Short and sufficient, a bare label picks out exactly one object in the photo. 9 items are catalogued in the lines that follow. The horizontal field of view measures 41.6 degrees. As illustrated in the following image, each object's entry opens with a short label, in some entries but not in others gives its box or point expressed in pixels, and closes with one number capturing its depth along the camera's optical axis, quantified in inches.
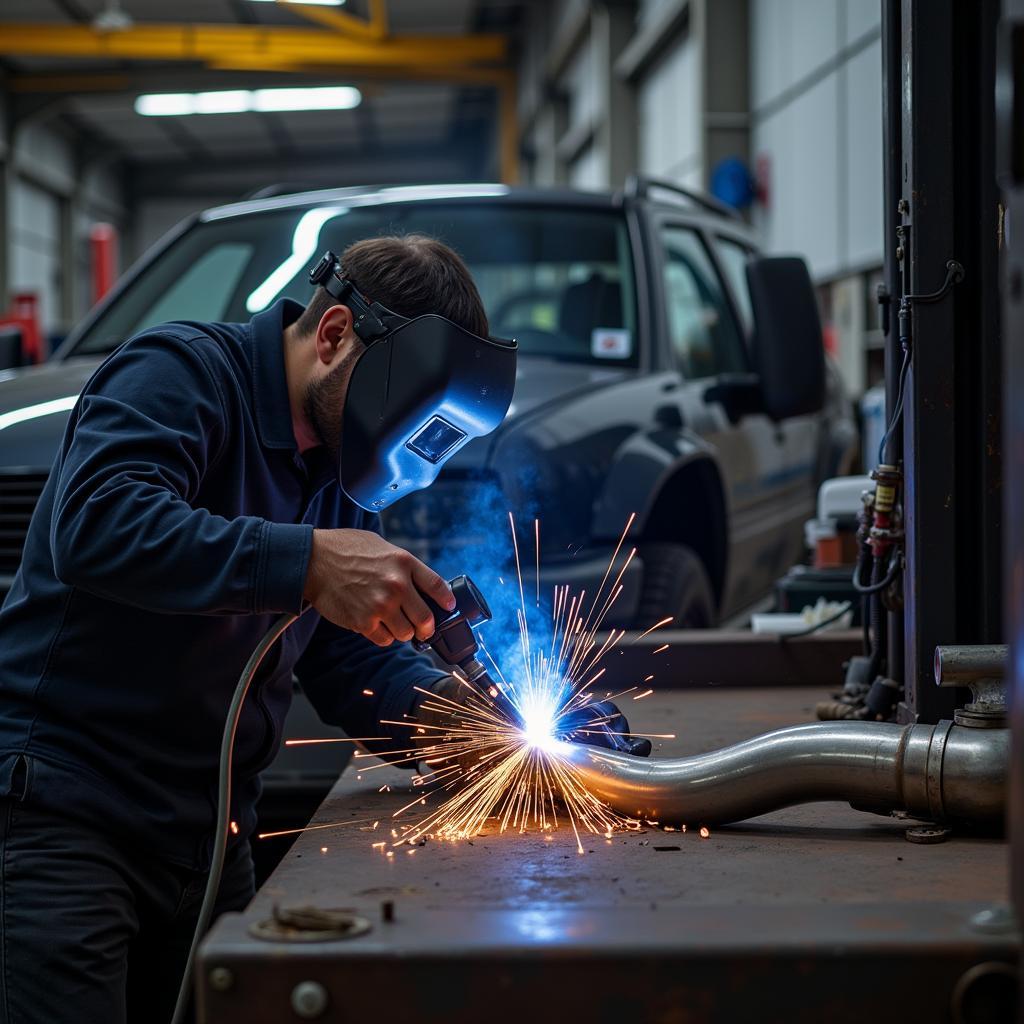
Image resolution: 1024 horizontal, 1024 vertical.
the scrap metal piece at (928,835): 68.7
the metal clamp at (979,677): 68.9
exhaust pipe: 67.3
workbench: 45.9
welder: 67.6
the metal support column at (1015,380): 41.8
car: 126.0
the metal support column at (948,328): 82.0
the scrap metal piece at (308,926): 48.2
